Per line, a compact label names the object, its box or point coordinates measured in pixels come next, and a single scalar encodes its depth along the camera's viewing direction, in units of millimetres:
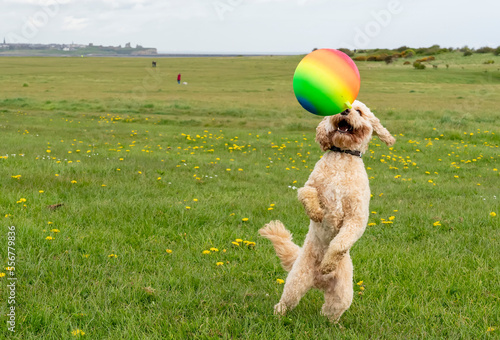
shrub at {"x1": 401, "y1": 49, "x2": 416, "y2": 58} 90875
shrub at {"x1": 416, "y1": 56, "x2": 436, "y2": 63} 80962
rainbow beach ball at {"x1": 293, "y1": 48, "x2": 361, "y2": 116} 3523
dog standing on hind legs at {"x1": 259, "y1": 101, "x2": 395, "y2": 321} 3709
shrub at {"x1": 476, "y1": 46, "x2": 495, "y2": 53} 85138
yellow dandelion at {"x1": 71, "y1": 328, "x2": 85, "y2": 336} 3610
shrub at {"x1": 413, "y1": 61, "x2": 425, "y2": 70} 72500
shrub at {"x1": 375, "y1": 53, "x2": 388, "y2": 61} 88875
